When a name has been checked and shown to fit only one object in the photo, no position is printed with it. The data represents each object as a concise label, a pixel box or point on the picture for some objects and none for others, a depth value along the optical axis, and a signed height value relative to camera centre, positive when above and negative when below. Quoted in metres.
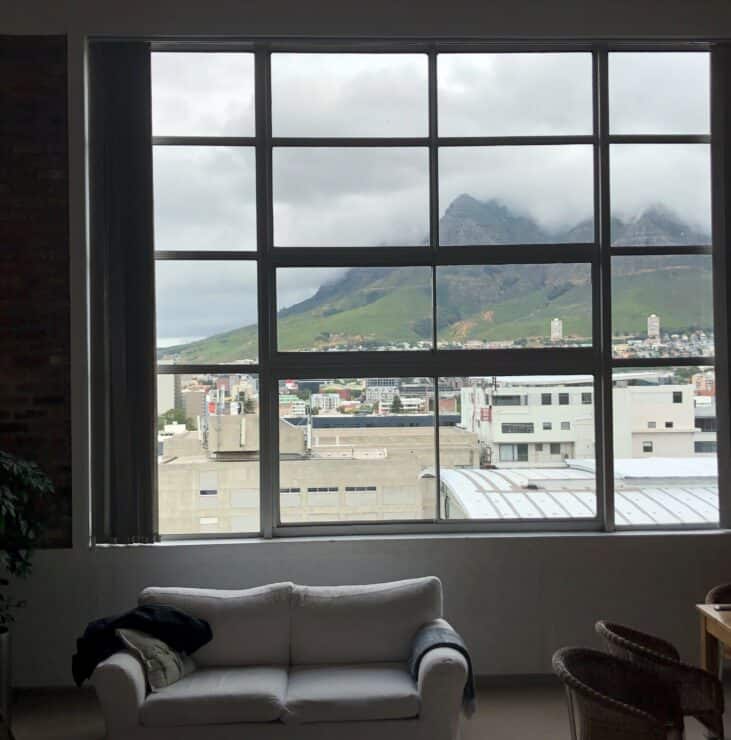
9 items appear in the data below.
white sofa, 3.90 -1.45
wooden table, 3.91 -1.24
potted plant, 4.58 -0.80
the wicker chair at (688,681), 3.66 -1.31
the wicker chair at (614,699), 3.12 -1.25
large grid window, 5.40 +0.56
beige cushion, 4.07 -1.34
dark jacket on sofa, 4.13 -1.25
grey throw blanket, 4.11 -1.32
